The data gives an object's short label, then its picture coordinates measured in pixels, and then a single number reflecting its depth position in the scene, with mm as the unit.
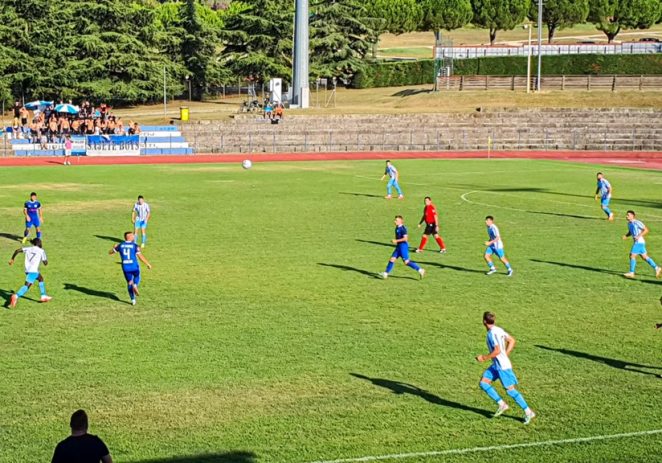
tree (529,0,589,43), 129375
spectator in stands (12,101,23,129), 62169
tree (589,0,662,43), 131875
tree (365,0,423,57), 140250
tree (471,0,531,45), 133000
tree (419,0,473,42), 136250
